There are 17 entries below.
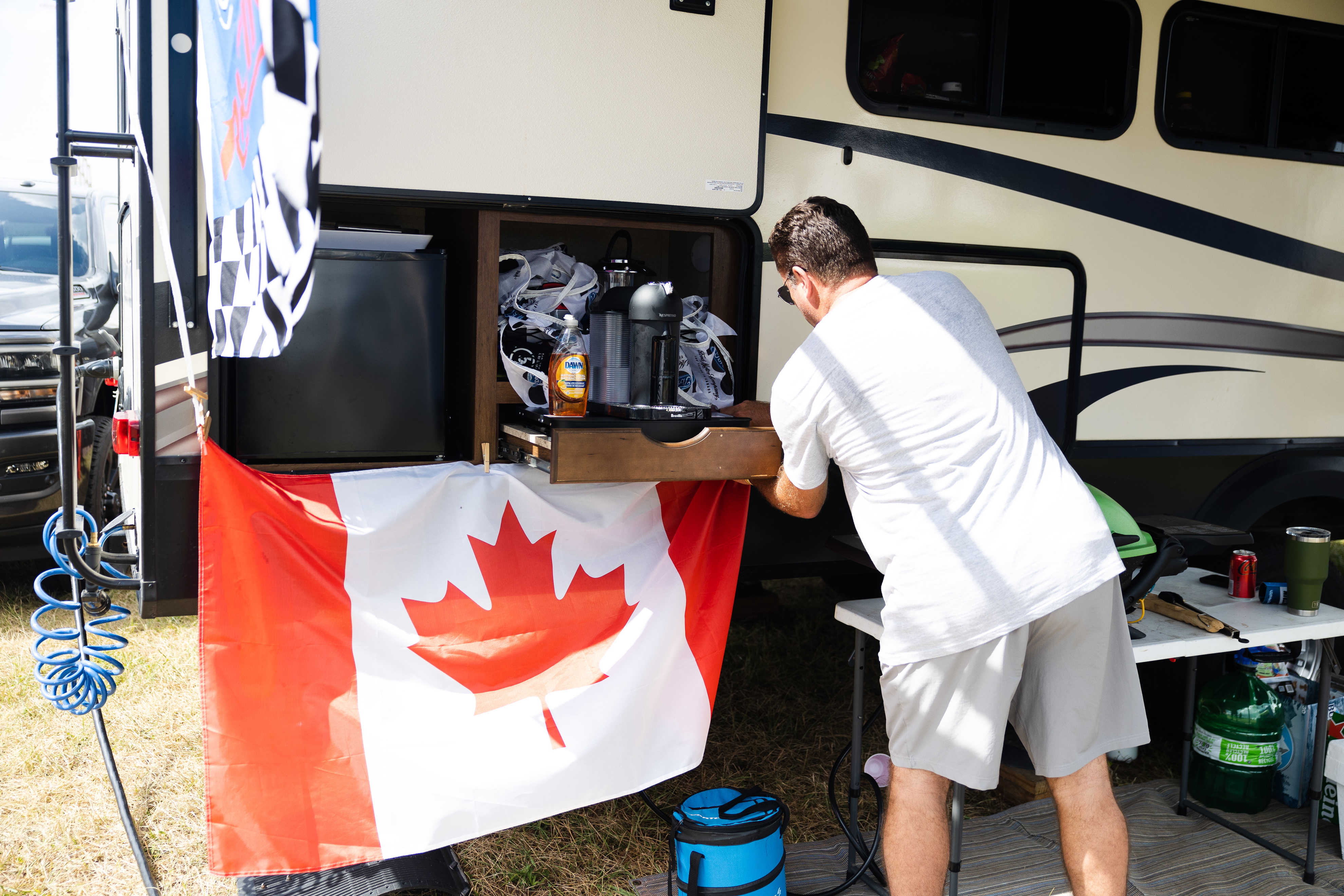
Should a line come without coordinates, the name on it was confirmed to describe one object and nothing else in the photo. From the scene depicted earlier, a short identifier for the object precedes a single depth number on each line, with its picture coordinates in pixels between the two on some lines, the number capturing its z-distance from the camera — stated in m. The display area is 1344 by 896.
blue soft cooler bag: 2.37
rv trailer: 2.27
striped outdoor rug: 2.71
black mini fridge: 2.40
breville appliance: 2.58
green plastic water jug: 2.99
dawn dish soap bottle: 2.35
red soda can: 3.02
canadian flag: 2.19
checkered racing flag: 1.47
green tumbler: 2.78
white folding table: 2.53
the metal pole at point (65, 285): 2.38
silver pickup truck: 4.17
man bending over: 2.07
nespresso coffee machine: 2.45
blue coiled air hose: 2.53
